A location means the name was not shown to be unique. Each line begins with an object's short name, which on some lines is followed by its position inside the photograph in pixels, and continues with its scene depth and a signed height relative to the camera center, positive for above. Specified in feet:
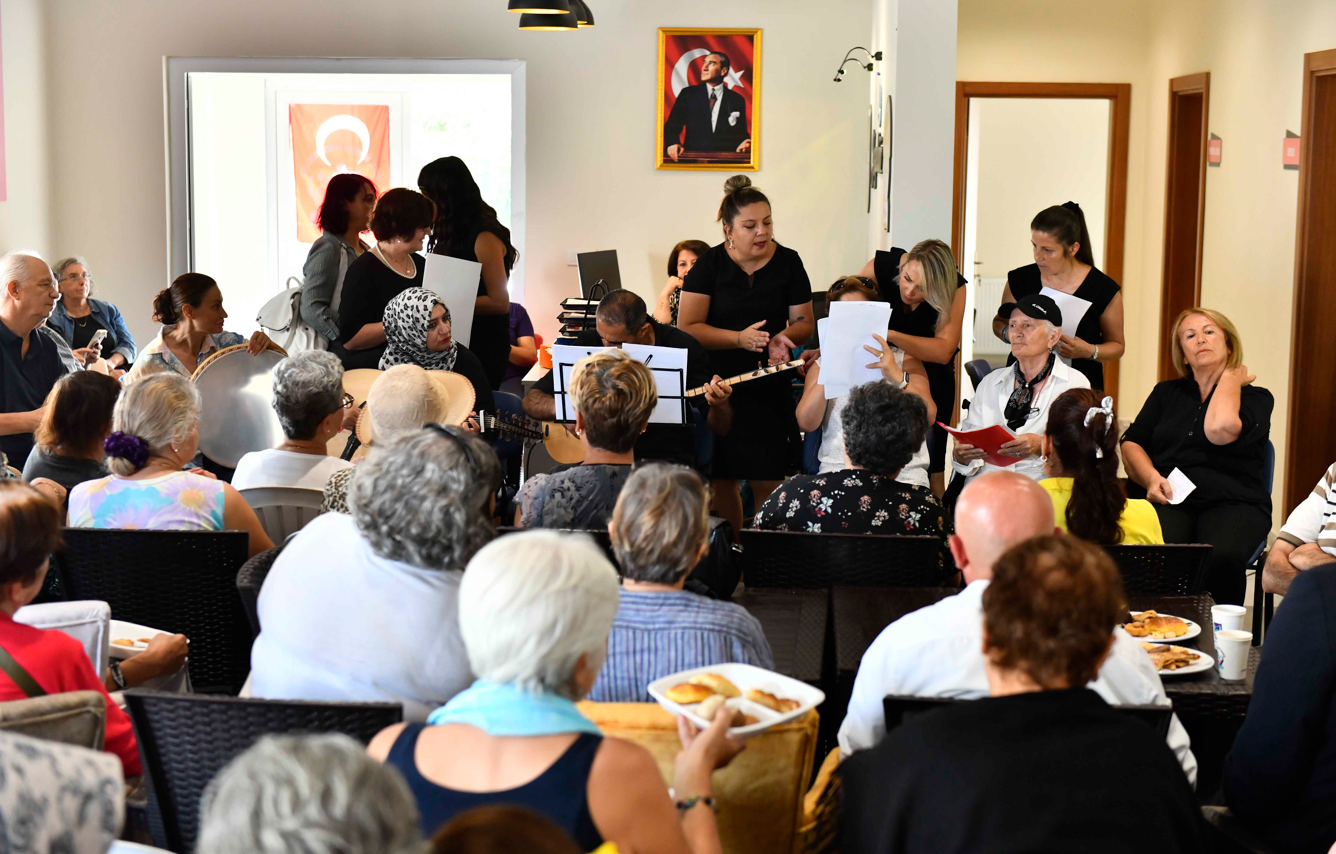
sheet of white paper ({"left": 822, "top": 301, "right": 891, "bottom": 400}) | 13.84 -0.30
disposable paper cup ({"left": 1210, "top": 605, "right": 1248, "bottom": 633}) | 7.85 -1.87
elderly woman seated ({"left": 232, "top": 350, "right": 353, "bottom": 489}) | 10.61 -0.99
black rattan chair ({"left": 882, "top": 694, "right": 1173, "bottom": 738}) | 5.67 -1.79
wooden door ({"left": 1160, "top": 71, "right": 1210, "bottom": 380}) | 25.20 +2.28
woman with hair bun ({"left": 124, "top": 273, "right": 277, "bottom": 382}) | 15.61 -0.13
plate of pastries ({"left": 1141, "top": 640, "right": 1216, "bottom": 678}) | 7.59 -2.11
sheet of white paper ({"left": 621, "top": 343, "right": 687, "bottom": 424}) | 13.61 -0.68
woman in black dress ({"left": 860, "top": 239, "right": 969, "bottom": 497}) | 15.39 +0.02
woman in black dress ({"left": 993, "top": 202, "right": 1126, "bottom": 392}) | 16.10 +0.46
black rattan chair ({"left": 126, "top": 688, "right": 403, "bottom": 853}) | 5.64 -1.93
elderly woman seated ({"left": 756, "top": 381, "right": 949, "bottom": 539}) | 10.02 -1.37
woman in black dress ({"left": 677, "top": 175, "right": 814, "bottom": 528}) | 15.29 -0.14
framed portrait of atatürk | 24.00 +4.07
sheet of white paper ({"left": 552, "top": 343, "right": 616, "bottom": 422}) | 13.91 -0.66
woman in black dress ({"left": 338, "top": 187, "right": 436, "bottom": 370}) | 14.75 +0.45
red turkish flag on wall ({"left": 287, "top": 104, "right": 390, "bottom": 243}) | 24.67 +3.18
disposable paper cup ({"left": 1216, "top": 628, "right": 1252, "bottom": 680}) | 7.63 -2.04
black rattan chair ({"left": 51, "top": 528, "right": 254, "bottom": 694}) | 8.84 -1.92
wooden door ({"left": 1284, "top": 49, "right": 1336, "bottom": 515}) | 18.29 +0.29
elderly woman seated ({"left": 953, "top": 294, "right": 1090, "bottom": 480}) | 13.71 -0.76
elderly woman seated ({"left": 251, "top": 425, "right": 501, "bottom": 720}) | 6.38 -1.46
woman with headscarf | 13.55 -0.24
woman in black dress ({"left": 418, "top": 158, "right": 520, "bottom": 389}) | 16.38 +1.05
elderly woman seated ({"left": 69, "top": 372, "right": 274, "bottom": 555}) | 9.53 -1.37
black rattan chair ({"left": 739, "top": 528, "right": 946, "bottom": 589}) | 9.39 -1.86
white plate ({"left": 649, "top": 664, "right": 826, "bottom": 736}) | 5.47 -1.75
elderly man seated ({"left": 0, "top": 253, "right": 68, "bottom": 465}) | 14.11 -0.43
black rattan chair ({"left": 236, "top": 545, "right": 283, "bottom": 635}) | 7.86 -1.71
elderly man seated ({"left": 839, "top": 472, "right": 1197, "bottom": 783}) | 6.31 -1.79
